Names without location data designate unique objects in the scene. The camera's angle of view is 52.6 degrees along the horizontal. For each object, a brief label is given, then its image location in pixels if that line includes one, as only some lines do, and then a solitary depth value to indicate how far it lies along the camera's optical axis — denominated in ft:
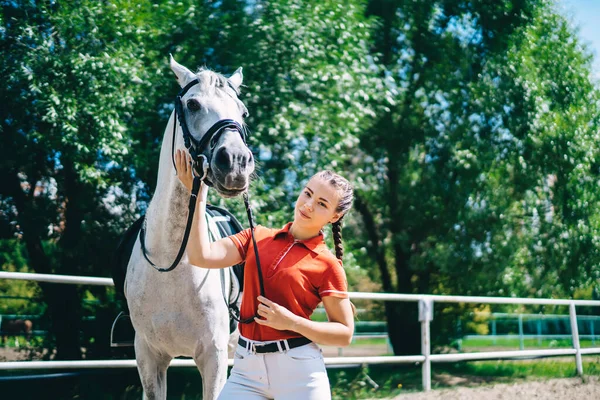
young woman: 7.13
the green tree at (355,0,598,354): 38.58
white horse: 10.41
